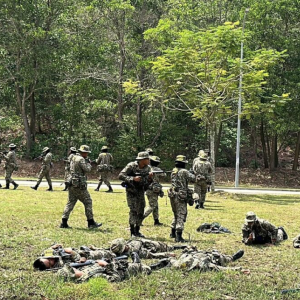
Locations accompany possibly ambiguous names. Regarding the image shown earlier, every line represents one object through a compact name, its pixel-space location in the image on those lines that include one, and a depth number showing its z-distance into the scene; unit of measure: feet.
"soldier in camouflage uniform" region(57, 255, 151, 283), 21.22
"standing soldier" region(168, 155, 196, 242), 31.73
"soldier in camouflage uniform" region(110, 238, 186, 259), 24.95
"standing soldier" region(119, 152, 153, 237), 31.24
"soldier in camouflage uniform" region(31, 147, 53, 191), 60.54
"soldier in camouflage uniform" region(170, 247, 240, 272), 23.75
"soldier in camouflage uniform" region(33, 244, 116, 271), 22.86
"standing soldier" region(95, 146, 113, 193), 61.82
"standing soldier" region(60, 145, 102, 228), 34.27
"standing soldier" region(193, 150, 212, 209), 50.21
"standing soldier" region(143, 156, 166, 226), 36.63
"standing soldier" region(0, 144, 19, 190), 62.54
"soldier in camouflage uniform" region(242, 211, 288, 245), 31.21
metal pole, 64.98
